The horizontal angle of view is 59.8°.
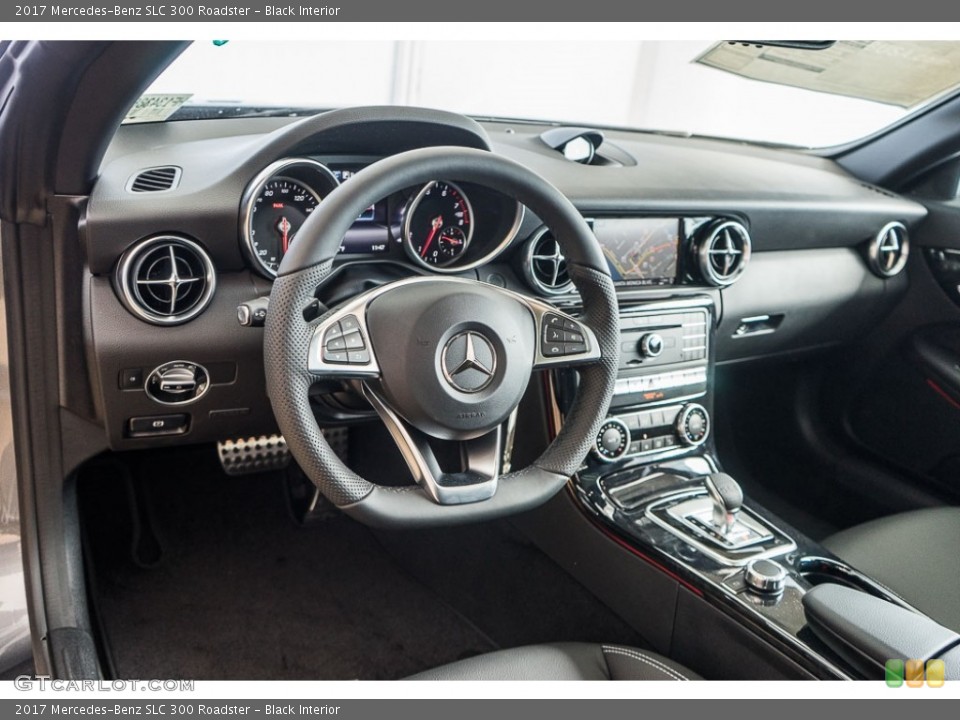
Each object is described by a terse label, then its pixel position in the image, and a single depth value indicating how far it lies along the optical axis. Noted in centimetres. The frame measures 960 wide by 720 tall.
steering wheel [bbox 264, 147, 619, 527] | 104
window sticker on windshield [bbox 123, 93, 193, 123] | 133
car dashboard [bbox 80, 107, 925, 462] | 122
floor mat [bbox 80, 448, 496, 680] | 173
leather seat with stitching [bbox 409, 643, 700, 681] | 119
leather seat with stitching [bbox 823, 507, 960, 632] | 137
